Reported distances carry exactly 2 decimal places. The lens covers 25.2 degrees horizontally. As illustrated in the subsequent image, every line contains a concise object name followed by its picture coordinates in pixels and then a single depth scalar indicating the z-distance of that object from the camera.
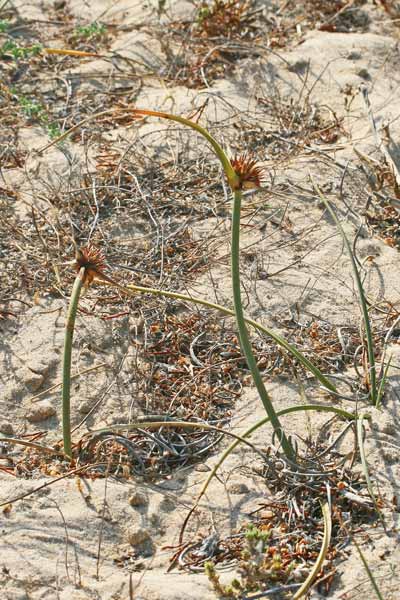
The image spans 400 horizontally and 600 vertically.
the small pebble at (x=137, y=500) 2.55
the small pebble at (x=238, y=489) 2.60
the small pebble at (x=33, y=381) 2.97
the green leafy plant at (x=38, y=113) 3.90
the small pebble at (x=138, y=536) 2.46
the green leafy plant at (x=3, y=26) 4.15
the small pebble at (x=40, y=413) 2.88
